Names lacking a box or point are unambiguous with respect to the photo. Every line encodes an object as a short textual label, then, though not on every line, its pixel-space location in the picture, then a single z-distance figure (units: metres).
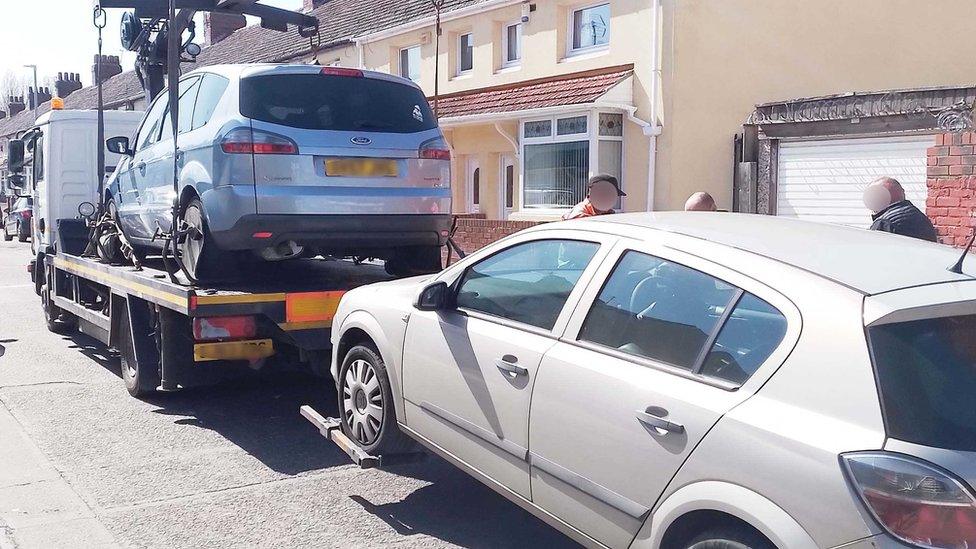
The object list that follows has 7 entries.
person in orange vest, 6.67
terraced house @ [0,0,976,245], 10.88
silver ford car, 5.72
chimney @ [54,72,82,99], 47.84
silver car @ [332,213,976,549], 2.35
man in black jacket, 6.17
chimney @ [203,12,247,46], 34.34
